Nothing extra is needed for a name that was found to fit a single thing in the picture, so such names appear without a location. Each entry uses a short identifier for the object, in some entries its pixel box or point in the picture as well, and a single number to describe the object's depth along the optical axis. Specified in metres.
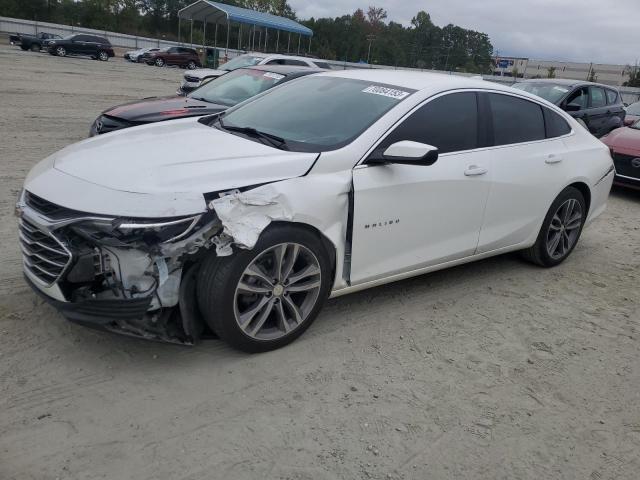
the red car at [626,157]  8.66
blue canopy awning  42.06
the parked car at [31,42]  34.66
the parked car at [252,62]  11.88
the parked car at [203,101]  6.70
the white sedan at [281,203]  2.95
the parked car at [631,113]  12.29
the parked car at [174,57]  39.78
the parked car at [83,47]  34.28
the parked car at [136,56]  40.66
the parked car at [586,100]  11.34
